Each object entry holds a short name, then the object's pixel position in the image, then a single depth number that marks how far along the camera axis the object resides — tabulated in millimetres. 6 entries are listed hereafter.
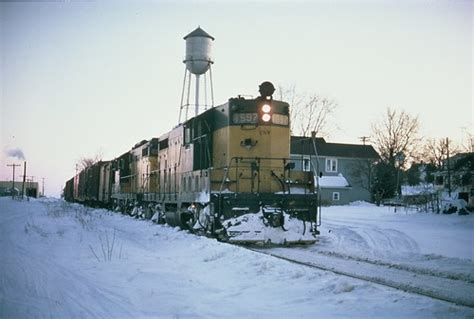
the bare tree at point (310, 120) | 42500
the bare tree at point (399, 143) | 53750
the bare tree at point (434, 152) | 52688
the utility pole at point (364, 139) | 60994
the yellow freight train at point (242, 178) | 10938
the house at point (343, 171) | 47906
